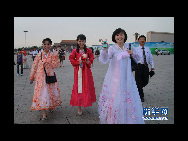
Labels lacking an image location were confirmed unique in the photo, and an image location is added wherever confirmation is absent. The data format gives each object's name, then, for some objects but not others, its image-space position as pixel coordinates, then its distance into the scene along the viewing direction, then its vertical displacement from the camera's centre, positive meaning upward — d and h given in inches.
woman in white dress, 119.5 -15.8
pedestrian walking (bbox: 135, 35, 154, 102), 198.7 +5.1
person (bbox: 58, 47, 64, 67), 581.0 +48.2
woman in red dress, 153.1 -9.4
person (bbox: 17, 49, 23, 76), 397.3 +20.9
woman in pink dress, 145.9 -11.8
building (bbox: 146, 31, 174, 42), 2215.8 +420.0
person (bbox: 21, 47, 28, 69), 566.5 +5.8
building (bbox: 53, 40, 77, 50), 3825.3 +550.3
